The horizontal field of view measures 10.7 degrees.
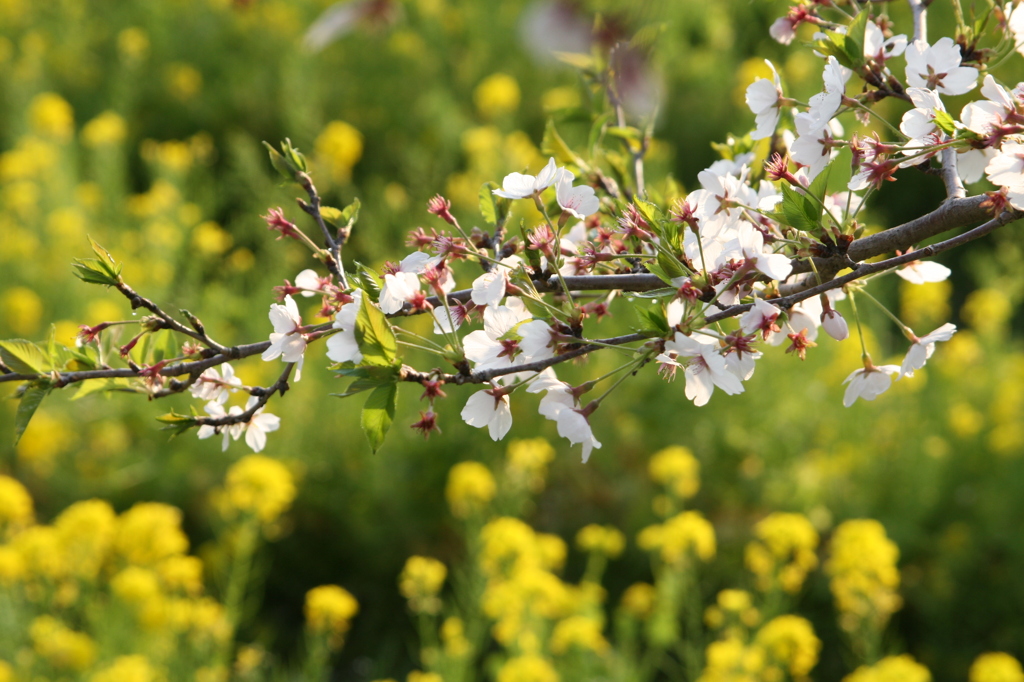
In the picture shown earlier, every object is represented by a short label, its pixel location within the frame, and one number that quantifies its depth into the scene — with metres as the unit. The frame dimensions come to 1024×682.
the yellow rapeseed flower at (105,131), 7.90
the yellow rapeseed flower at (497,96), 8.33
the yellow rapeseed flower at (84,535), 4.44
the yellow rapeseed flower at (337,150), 7.59
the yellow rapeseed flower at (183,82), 9.99
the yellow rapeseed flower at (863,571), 4.20
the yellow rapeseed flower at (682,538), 4.51
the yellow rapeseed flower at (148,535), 4.71
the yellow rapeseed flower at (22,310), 6.88
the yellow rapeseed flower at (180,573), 4.54
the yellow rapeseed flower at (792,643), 4.01
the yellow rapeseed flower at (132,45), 9.32
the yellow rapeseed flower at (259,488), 4.49
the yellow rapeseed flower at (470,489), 4.97
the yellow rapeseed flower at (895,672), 3.86
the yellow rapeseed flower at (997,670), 4.00
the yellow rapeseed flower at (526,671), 3.84
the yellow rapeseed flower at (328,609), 4.27
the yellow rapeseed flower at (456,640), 4.34
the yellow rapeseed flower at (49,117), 8.56
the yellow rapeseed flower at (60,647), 4.16
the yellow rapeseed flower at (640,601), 5.07
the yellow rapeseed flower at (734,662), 4.03
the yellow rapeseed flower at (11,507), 4.82
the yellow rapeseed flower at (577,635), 4.24
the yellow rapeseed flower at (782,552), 4.36
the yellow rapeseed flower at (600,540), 4.89
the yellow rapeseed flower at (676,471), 4.98
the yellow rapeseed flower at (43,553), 4.40
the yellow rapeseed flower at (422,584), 4.37
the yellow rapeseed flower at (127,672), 3.83
